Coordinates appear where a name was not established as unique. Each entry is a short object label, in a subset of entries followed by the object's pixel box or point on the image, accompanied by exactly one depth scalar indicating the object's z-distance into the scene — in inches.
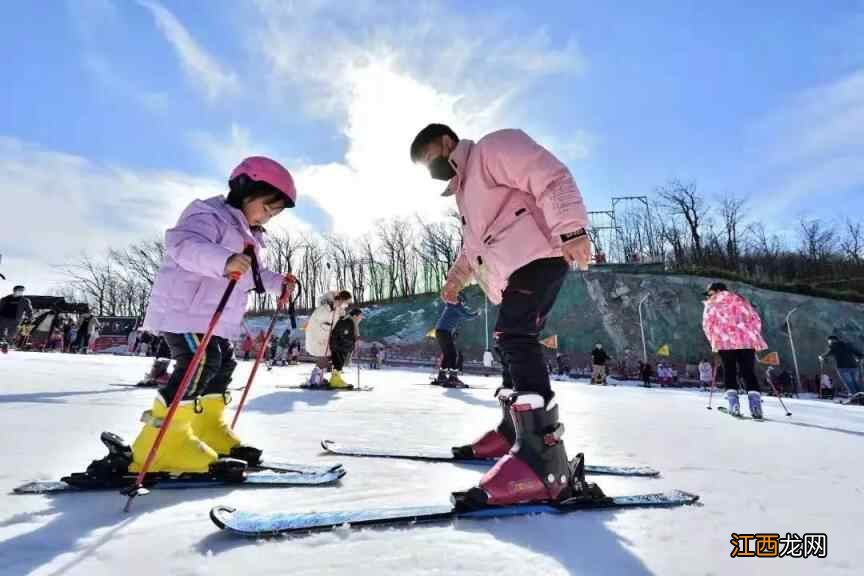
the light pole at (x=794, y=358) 1134.4
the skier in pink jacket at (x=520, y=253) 72.4
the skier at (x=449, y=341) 340.8
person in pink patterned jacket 228.4
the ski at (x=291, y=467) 88.6
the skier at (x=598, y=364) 706.2
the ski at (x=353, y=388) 312.5
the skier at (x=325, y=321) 354.0
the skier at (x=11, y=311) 516.1
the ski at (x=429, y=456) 95.6
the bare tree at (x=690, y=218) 1795.0
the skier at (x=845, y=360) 453.1
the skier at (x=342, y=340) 337.1
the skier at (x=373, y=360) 971.0
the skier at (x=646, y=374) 883.4
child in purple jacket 86.4
